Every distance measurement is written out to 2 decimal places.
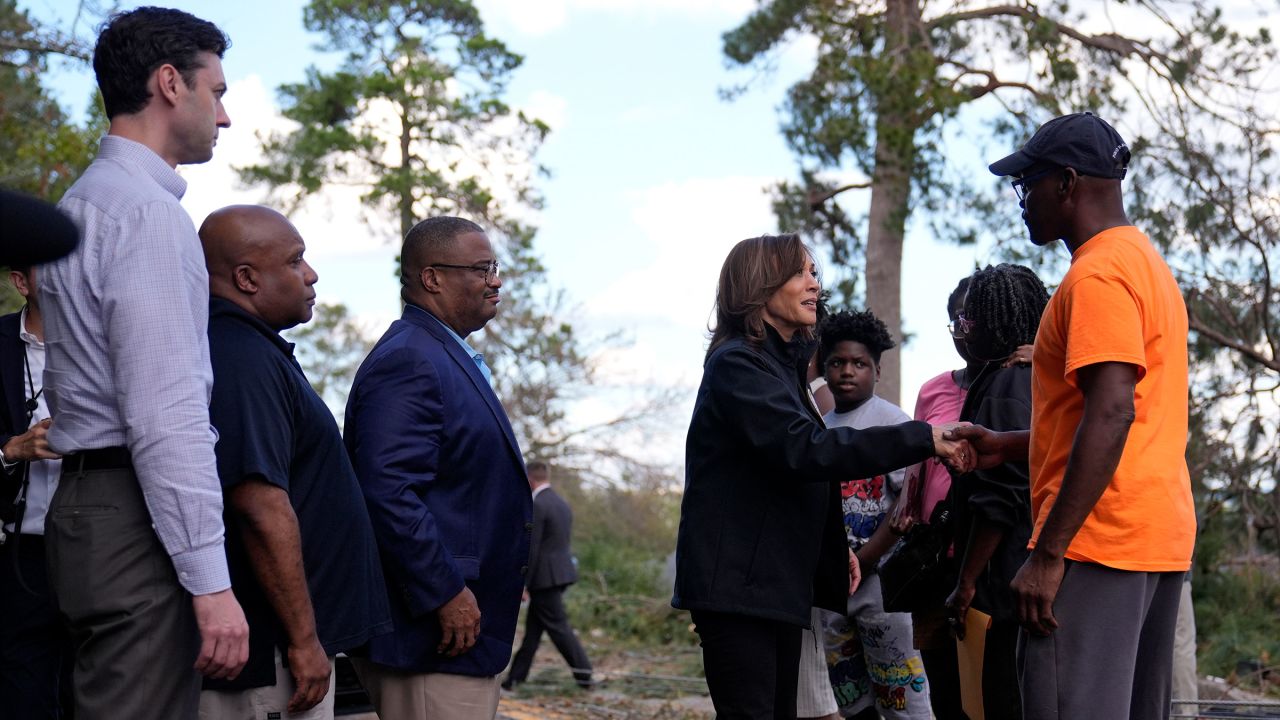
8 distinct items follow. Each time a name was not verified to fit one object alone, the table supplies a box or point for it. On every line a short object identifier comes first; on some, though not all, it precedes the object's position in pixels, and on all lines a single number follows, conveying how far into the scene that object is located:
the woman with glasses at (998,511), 3.72
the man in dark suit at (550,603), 10.76
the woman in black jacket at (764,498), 3.65
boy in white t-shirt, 5.03
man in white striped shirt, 2.53
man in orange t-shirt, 2.92
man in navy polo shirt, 2.86
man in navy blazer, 3.47
